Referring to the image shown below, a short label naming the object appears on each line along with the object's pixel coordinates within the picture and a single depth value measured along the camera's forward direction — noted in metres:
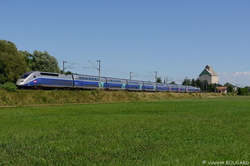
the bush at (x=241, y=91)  161.84
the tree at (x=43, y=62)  85.81
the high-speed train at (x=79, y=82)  46.92
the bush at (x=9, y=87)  41.94
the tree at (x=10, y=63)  68.38
